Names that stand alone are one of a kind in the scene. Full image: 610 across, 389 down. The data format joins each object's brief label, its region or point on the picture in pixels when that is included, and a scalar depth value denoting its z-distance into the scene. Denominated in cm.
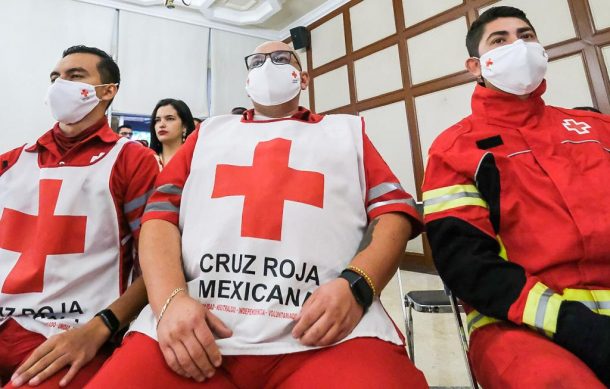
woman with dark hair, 240
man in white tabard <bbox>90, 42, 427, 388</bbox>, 62
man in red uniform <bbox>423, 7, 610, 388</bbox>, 64
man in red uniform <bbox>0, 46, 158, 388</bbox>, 78
